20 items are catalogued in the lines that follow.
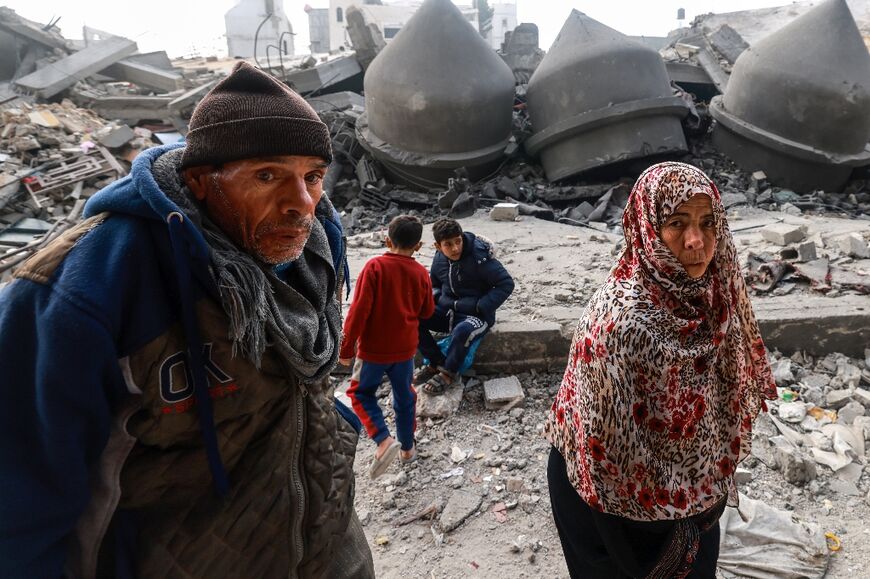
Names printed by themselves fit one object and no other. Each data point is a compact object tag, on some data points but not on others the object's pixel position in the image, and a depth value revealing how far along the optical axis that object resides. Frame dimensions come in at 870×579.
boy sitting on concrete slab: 3.75
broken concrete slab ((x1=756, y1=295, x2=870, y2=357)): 3.83
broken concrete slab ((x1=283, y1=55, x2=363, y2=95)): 12.97
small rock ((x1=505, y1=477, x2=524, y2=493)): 2.95
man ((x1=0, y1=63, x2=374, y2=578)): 0.90
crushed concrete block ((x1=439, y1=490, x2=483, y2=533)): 2.77
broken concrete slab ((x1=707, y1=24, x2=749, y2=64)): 11.68
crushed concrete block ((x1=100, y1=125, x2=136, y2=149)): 11.69
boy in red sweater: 2.94
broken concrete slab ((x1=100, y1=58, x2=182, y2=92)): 16.02
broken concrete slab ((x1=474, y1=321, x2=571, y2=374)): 3.92
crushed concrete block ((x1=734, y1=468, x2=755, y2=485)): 2.81
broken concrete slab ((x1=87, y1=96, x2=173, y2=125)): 14.17
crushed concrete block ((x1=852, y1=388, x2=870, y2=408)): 3.36
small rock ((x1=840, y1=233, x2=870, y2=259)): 5.10
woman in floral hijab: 1.55
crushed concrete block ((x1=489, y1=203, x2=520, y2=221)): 8.06
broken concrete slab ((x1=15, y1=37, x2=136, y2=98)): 14.52
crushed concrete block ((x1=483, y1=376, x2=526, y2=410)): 3.63
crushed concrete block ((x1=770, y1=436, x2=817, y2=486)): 2.81
